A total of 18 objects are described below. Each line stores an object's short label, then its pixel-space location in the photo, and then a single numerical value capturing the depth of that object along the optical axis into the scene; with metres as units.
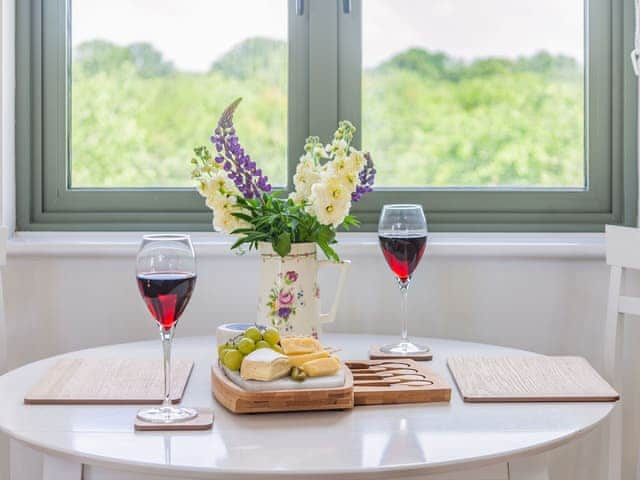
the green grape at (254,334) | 1.26
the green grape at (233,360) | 1.22
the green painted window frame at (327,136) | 2.26
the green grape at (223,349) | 1.26
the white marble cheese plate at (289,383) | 1.18
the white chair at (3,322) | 1.87
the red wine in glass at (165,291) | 1.11
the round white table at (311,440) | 1.00
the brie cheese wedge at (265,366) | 1.17
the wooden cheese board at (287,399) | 1.18
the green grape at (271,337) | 1.26
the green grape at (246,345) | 1.24
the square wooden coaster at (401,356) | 1.55
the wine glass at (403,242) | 1.59
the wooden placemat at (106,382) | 1.25
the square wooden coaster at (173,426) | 1.12
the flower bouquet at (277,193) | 1.51
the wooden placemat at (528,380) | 1.26
